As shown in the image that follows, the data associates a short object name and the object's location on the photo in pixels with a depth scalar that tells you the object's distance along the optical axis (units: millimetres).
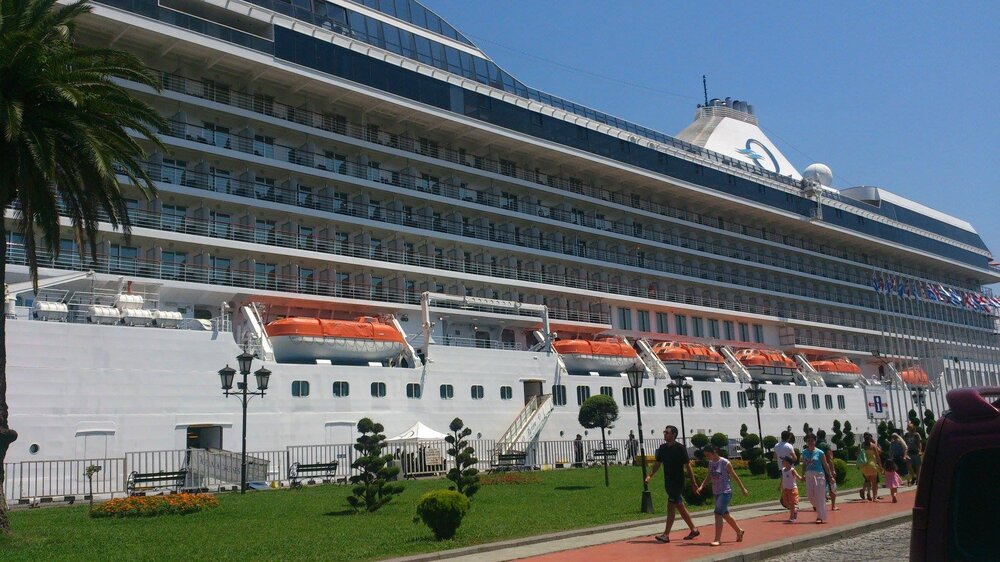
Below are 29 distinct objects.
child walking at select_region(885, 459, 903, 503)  19434
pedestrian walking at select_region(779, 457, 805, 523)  16078
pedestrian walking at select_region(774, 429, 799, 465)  17172
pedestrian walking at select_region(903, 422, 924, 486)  22953
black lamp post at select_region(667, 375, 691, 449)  31162
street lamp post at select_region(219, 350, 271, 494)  22359
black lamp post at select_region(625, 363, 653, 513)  23172
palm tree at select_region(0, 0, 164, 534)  15836
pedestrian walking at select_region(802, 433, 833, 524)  15875
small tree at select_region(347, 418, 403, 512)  18609
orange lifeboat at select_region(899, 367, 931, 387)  61375
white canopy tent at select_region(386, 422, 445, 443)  29703
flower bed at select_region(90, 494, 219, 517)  17703
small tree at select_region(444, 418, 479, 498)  19672
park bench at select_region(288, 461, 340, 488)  26484
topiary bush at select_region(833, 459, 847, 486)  22898
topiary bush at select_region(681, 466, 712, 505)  19578
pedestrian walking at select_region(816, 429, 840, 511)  17234
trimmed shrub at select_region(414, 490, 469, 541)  13805
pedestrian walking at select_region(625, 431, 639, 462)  37031
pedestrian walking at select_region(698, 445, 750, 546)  13023
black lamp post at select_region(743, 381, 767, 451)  35438
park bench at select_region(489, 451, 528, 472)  31509
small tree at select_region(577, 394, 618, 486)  34281
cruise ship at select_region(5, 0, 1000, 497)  26891
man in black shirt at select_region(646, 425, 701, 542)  13422
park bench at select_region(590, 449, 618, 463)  33531
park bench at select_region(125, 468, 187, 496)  23188
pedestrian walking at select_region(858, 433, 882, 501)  19384
